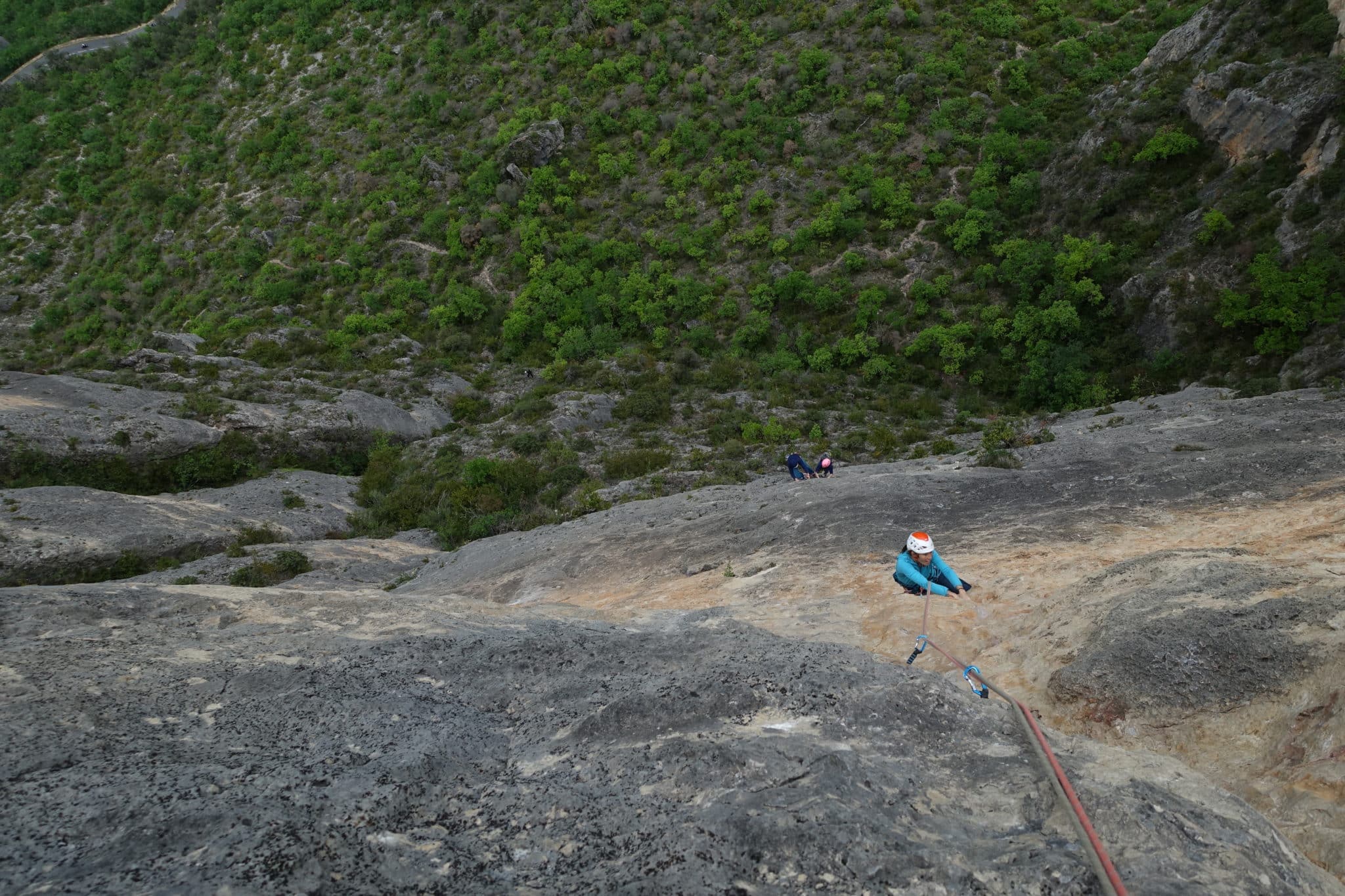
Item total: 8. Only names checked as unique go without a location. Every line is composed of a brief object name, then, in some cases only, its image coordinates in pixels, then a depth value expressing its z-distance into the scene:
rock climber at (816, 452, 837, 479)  18.20
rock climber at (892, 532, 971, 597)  8.51
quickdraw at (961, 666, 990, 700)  6.25
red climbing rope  3.82
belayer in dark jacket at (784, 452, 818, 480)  19.11
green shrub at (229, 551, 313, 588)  16.52
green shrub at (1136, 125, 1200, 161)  28.41
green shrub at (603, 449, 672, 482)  25.05
